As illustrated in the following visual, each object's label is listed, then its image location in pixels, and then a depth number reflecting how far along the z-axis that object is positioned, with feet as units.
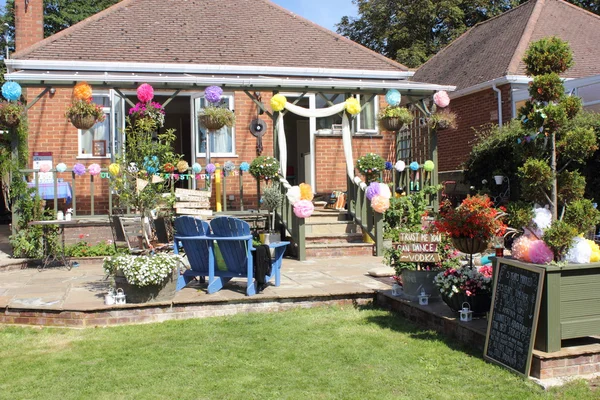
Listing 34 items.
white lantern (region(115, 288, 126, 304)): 22.00
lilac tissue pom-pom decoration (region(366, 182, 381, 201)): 34.22
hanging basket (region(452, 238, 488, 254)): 18.95
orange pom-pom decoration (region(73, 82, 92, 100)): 32.78
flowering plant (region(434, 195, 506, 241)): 18.30
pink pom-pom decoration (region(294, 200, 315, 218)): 33.35
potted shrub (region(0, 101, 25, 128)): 33.37
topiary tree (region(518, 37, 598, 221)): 16.66
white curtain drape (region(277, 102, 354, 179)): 37.88
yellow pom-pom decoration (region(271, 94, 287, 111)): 36.52
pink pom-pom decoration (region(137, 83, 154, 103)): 27.35
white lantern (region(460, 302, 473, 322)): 18.85
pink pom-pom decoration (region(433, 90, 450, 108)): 39.63
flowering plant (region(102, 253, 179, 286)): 21.61
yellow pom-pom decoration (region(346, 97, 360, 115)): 37.70
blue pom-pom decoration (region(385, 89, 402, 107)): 37.99
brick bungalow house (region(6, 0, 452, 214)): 42.55
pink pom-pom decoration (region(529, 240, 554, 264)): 16.01
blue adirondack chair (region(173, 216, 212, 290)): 24.63
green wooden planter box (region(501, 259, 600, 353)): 15.35
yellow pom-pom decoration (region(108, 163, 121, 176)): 26.14
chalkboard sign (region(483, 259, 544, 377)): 15.35
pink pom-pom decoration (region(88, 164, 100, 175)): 36.09
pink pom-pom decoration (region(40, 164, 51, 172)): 34.78
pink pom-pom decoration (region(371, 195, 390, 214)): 33.01
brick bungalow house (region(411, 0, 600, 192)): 49.78
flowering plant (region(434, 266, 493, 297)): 18.84
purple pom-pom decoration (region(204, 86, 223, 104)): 34.81
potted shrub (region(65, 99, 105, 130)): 33.47
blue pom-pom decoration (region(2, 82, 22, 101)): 32.71
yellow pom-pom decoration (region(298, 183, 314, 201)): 34.22
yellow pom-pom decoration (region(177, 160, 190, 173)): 36.73
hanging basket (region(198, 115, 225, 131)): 35.29
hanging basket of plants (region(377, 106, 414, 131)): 37.88
